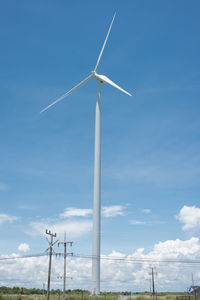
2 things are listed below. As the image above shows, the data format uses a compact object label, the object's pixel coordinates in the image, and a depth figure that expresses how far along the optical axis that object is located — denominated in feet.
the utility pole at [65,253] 207.78
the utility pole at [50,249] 175.95
